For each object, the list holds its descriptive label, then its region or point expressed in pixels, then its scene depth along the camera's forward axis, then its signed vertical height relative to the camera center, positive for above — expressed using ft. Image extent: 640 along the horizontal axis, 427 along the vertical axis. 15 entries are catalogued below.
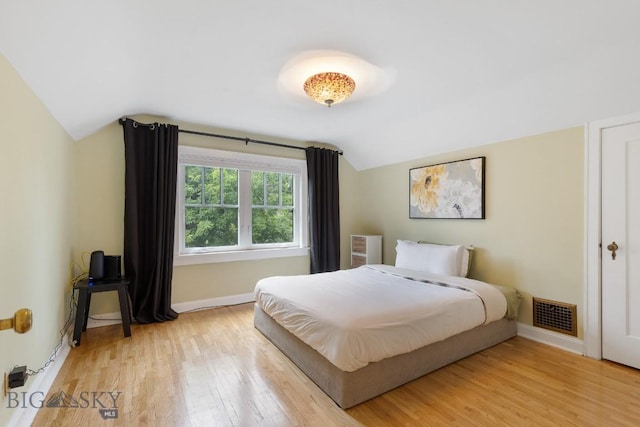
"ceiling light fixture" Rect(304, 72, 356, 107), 7.32 +3.19
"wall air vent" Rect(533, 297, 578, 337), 8.52 -3.12
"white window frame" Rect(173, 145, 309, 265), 11.85 +0.14
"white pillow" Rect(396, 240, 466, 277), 10.44 -1.71
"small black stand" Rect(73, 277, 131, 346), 8.68 -2.62
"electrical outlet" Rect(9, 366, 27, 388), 4.85 -2.74
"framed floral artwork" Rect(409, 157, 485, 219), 10.76 +0.86
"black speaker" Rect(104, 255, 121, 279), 9.56 -1.75
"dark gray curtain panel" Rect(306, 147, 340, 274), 14.51 +0.14
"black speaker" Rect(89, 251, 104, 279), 9.18 -1.68
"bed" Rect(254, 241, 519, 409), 6.05 -2.62
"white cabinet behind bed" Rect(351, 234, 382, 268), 14.35 -1.87
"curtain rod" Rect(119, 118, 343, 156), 11.69 +3.19
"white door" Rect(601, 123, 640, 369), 7.44 -0.84
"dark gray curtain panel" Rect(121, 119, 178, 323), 10.43 -0.19
